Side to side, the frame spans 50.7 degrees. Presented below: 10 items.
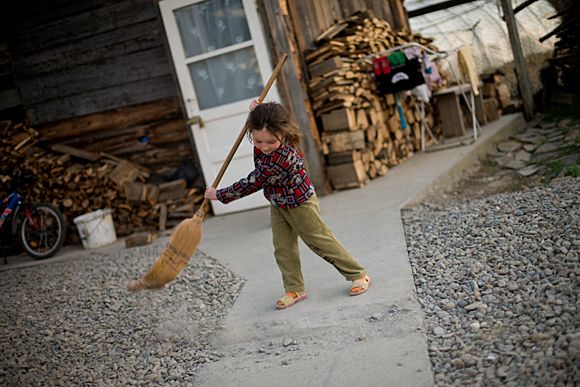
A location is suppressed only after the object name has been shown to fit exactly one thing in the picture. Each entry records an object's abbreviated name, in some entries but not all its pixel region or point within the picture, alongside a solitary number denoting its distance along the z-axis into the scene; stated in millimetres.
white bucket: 7406
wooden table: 8969
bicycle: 7293
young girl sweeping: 3768
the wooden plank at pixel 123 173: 7738
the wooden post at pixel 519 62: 9422
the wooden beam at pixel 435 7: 11906
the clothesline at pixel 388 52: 7436
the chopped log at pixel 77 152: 8172
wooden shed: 7078
